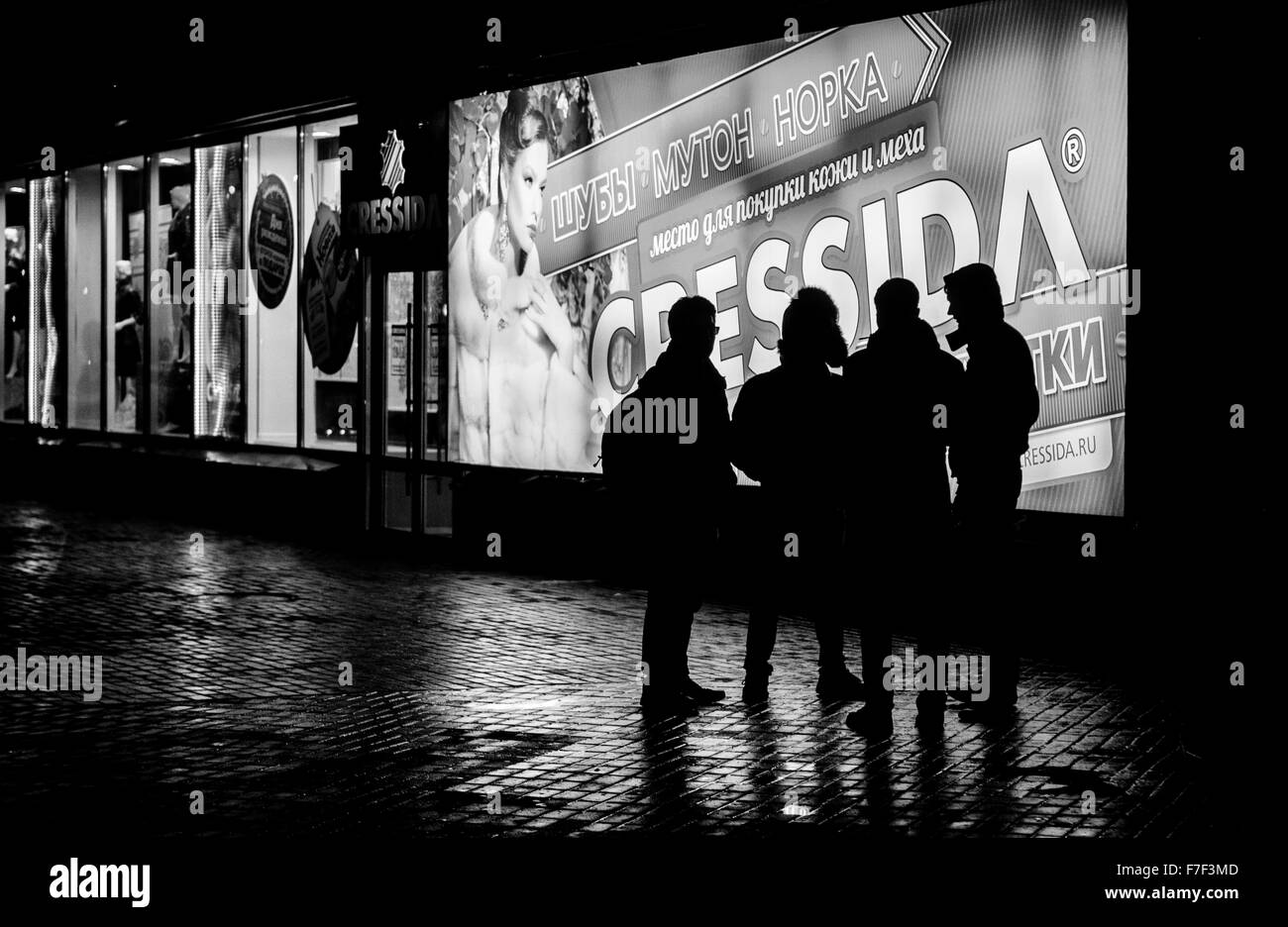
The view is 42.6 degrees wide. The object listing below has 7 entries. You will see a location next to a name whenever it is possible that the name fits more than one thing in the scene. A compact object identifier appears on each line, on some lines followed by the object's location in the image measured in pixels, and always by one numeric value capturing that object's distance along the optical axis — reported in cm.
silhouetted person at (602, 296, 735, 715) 788
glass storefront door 1488
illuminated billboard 984
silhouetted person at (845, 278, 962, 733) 726
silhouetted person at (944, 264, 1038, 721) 758
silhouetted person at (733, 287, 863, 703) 802
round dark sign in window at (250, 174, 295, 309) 1720
